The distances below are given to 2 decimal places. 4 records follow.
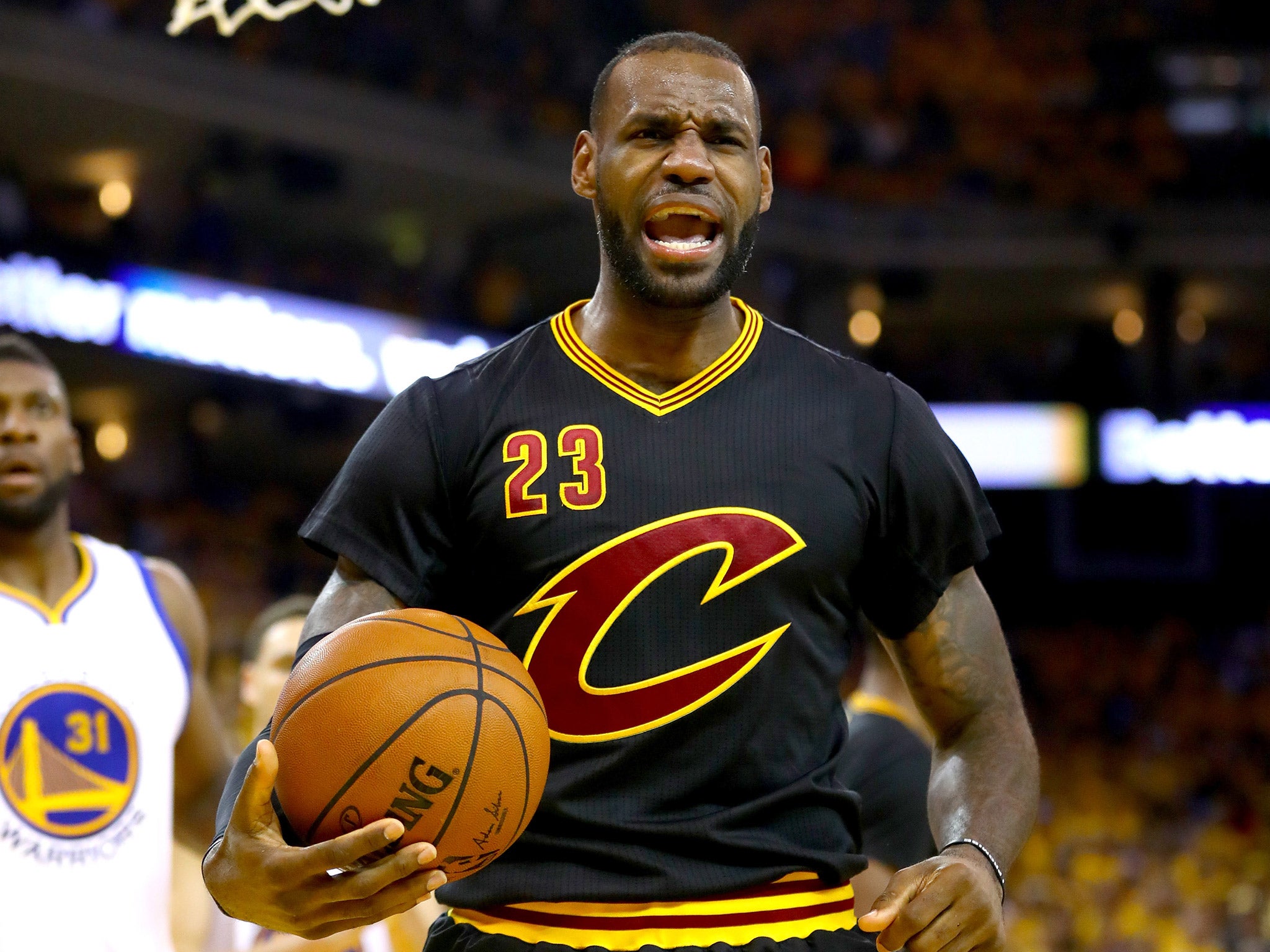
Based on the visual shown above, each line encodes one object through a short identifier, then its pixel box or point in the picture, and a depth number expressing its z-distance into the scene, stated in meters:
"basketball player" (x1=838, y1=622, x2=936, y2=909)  7.54
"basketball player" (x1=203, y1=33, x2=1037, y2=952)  4.51
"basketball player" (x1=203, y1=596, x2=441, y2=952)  8.49
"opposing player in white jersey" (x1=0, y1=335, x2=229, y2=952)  7.68
